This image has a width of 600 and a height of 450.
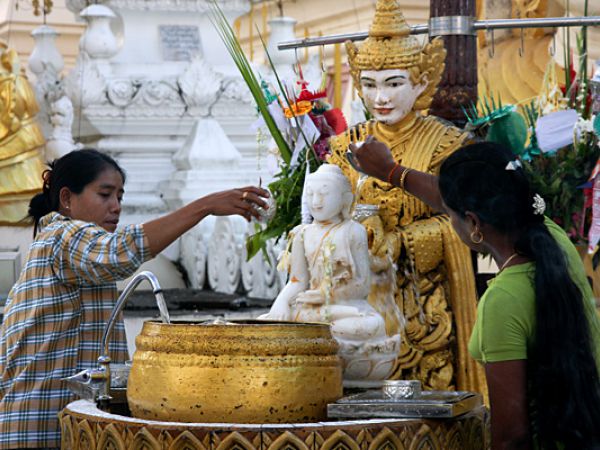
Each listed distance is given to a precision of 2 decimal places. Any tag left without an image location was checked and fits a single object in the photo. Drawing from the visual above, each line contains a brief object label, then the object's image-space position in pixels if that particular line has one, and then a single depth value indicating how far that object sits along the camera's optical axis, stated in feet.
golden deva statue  23.88
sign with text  48.03
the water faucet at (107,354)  17.80
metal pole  24.62
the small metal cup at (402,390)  16.56
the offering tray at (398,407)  15.96
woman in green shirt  15.50
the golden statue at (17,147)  44.77
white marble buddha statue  19.63
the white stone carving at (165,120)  44.98
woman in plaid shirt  19.52
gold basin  16.10
